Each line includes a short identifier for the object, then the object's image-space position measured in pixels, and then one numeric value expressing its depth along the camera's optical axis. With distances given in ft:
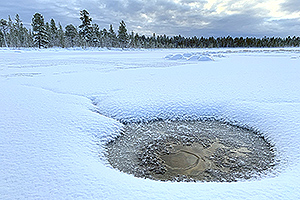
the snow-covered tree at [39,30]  116.16
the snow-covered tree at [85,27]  133.08
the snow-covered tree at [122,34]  163.63
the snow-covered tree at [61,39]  184.65
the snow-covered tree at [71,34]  162.30
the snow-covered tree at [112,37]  192.36
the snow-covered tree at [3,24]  125.90
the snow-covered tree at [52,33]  167.43
